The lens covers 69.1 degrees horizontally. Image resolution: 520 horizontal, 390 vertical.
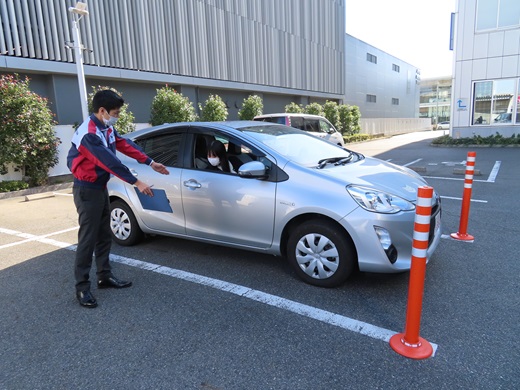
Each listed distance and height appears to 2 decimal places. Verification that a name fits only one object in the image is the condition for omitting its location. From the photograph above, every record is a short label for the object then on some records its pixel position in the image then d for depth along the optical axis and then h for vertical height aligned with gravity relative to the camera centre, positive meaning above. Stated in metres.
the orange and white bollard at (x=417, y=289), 2.36 -1.13
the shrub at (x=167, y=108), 13.19 +0.64
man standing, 3.14 -0.36
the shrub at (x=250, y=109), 18.78 +0.70
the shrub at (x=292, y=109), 21.78 +0.77
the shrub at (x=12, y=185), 9.20 -1.29
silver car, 3.26 -0.73
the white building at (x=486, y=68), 17.02 +2.15
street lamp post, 10.27 +1.91
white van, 12.80 -0.04
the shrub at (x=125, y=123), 11.36 +0.16
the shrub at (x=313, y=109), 22.97 +0.75
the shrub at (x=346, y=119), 26.19 +0.10
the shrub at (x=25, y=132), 9.12 +0.00
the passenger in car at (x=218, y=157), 4.09 -0.34
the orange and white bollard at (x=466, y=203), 4.65 -1.08
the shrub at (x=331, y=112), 24.58 +0.58
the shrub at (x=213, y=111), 15.35 +0.56
